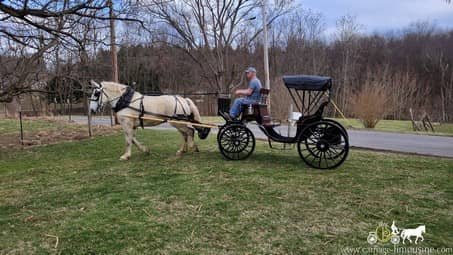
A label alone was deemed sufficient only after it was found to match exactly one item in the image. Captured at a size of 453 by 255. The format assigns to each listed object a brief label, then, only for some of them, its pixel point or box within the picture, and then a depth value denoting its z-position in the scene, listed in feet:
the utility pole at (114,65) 48.93
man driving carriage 20.92
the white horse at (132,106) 23.31
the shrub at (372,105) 58.49
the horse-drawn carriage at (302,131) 19.06
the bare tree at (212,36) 101.50
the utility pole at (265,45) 58.92
